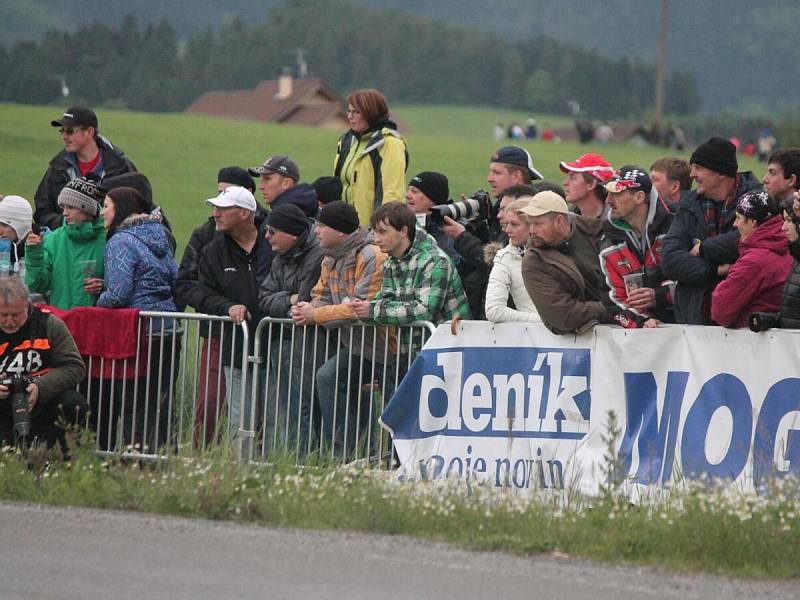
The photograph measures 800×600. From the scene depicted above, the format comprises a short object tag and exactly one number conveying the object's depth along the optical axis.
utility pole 147.12
